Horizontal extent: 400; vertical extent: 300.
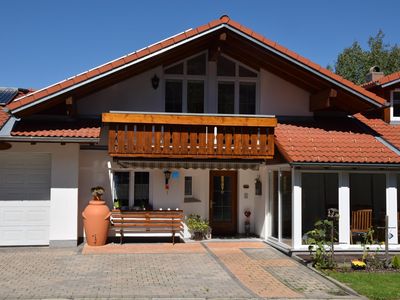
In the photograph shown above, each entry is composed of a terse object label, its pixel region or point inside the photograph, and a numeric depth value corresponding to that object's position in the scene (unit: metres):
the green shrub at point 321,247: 13.56
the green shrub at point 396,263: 13.62
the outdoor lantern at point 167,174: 17.72
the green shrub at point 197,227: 17.78
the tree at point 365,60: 52.03
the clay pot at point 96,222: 16.23
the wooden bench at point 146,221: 16.84
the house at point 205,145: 16.06
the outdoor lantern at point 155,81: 18.20
